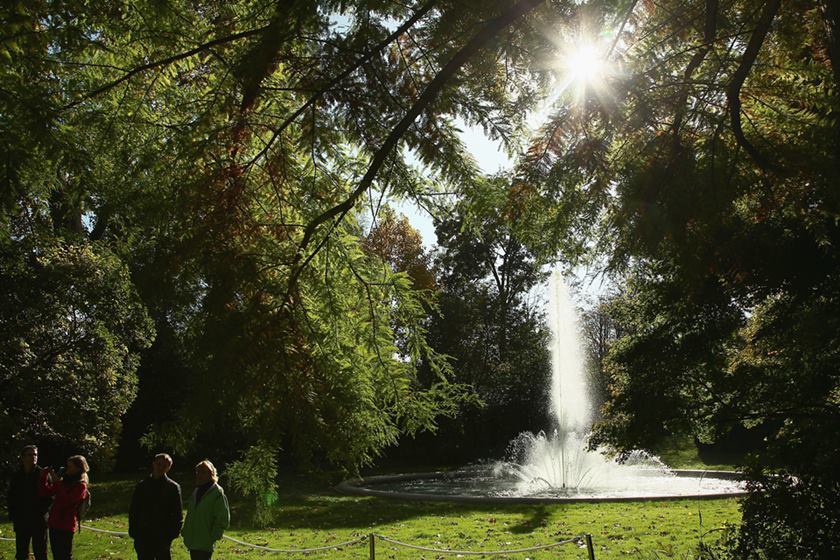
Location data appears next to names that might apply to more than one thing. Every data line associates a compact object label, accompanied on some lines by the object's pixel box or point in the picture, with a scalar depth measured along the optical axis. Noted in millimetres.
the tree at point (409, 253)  28953
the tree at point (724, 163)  3945
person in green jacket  5668
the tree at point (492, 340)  27281
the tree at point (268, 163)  3418
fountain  15008
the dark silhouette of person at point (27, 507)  7266
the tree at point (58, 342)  12727
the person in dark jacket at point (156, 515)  6059
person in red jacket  6734
